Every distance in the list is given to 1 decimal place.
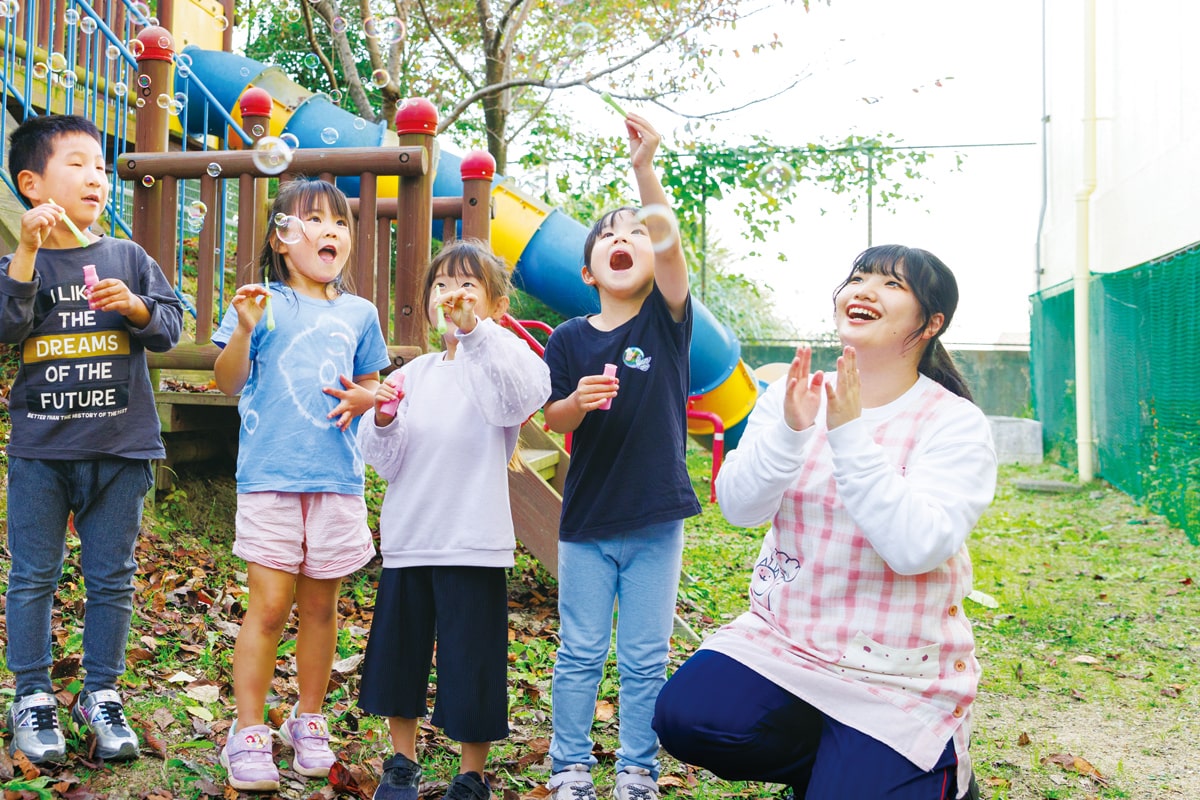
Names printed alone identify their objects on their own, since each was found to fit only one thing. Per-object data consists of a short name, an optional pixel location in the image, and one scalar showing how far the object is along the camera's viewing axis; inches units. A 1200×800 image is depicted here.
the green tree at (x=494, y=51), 356.5
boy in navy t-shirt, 103.3
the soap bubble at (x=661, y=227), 103.3
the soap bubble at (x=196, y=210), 141.7
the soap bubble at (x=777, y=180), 121.0
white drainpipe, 405.1
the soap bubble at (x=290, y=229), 107.4
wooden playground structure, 162.9
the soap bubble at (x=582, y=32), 142.1
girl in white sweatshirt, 98.7
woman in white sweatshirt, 77.0
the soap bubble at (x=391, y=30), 166.9
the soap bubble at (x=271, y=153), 126.0
